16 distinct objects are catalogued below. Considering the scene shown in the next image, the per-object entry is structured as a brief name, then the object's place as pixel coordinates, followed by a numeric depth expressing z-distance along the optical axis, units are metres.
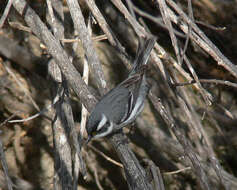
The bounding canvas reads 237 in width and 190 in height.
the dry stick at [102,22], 5.76
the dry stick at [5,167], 4.29
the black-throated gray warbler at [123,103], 5.95
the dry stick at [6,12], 4.71
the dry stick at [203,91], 5.30
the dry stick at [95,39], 6.18
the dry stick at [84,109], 6.23
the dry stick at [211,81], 4.97
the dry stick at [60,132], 5.76
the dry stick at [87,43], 5.47
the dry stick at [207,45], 5.16
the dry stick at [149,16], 6.28
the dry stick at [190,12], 5.68
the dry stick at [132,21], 5.37
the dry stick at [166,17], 5.50
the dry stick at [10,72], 7.22
